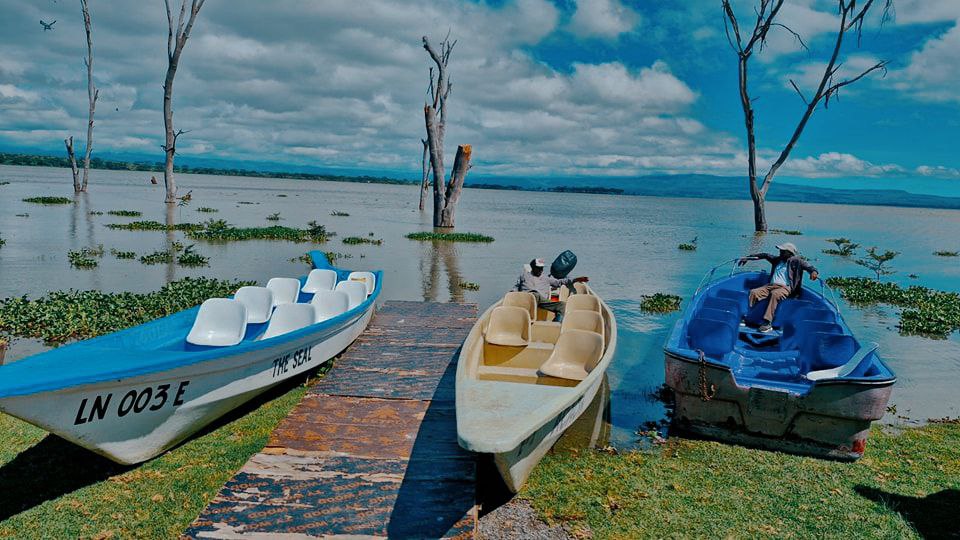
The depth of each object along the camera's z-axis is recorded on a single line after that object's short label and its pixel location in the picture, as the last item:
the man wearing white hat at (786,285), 11.93
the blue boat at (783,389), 7.14
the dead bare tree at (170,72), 34.59
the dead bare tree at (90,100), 42.27
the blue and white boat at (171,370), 5.48
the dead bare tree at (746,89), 32.84
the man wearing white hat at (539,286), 12.16
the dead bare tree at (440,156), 36.16
